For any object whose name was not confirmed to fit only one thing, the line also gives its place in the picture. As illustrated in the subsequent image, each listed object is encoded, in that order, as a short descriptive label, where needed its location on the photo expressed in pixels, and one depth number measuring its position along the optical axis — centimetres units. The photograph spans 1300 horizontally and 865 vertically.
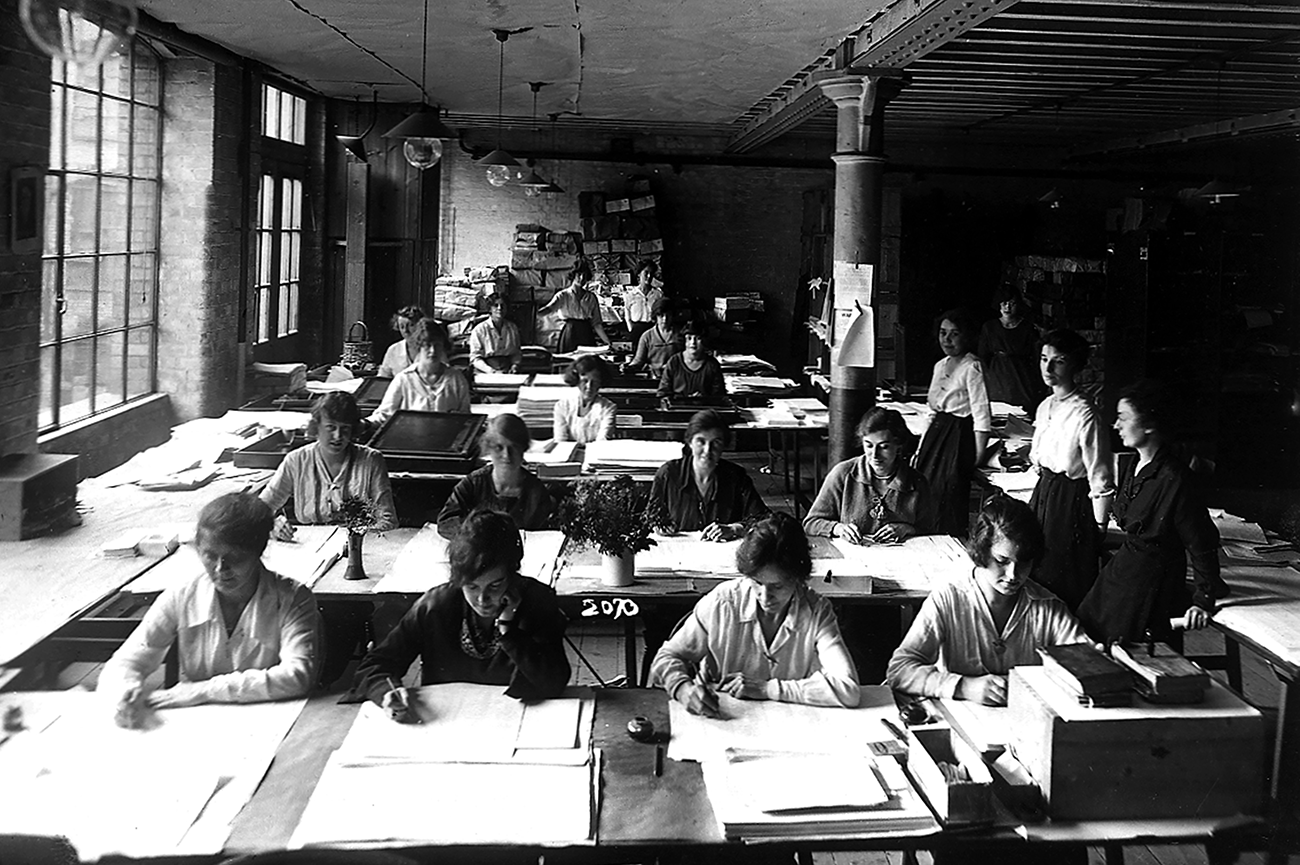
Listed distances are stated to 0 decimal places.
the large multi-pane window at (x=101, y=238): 607
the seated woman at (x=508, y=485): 482
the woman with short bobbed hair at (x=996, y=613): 330
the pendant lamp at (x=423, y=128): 638
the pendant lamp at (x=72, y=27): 482
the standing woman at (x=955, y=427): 604
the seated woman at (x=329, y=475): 492
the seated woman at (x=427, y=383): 697
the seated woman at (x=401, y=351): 871
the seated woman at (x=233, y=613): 313
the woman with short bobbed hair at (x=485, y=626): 313
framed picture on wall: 505
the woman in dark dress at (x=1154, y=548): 423
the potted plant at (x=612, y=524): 397
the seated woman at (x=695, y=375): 858
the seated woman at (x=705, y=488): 505
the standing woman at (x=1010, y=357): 889
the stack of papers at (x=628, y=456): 574
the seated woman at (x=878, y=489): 492
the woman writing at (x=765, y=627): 319
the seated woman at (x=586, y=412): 689
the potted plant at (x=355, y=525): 406
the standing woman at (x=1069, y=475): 493
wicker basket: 1026
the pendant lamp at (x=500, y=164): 926
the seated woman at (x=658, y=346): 991
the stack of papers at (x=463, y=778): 235
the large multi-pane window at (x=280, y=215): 1030
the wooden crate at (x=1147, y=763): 244
